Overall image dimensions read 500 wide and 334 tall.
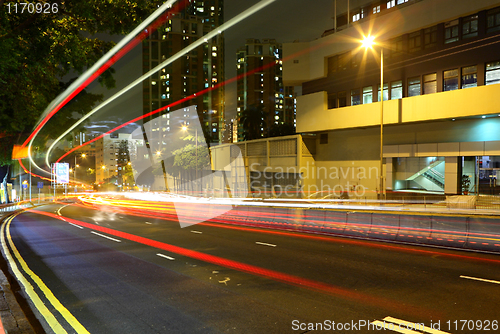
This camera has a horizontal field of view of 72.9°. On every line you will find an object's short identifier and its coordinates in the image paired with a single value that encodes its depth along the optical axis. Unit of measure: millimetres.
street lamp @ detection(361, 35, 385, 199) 22888
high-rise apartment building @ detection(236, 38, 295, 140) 145750
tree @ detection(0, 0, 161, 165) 8086
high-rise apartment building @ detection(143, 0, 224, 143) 116750
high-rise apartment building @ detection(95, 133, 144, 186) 136250
